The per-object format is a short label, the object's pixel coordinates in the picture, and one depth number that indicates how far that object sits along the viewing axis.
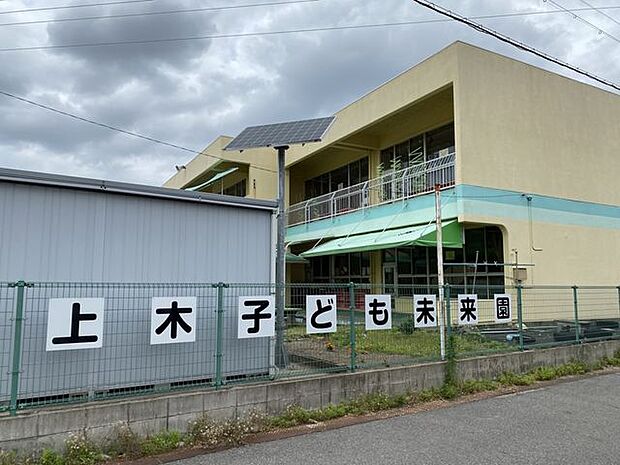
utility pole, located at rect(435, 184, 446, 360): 8.61
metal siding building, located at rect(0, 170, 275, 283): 6.10
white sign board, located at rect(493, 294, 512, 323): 9.87
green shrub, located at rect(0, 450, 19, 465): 4.79
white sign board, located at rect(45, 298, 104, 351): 5.51
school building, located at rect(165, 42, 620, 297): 13.56
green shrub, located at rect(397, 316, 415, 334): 8.85
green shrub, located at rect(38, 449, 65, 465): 4.92
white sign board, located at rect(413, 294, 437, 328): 8.65
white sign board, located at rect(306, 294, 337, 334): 7.42
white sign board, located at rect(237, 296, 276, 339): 6.75
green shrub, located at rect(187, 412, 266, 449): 5.73
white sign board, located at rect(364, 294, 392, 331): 7.97
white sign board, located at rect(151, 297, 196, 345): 6.14
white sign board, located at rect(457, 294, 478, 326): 9.18
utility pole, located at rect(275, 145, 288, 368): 7.82
